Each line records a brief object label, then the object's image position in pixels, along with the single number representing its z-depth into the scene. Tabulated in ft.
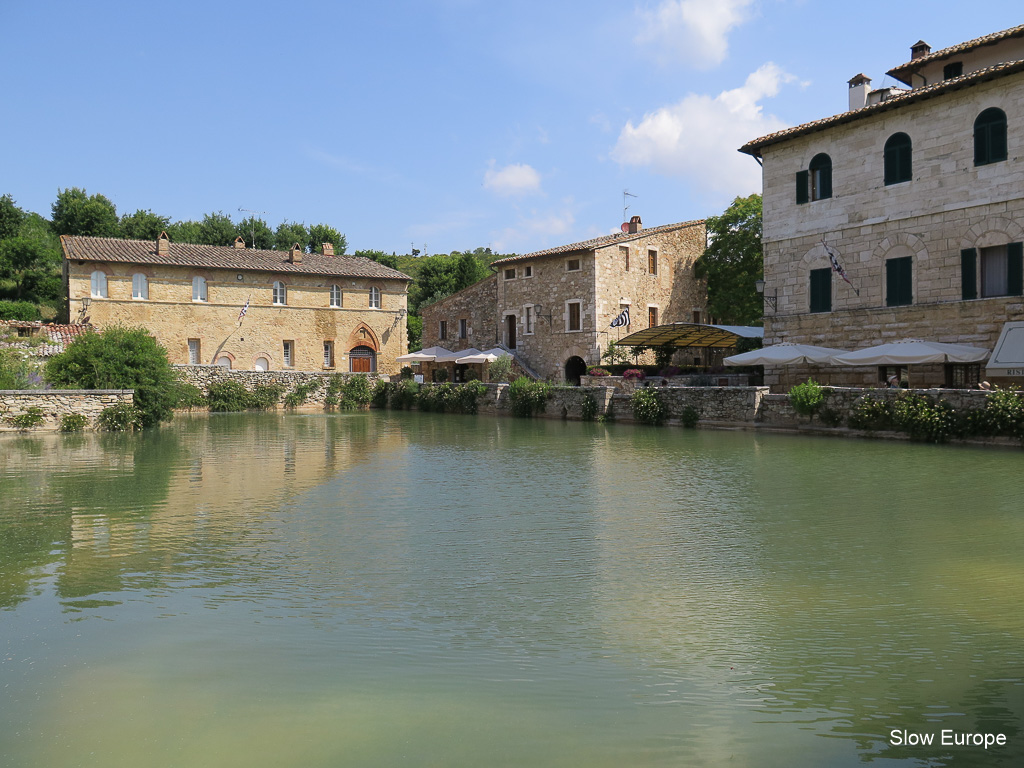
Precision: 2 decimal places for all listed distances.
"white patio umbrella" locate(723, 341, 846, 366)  71.77
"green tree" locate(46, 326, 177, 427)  71.10
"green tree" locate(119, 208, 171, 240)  177.37
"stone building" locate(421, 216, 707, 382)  115.03
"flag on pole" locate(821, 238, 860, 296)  75.10
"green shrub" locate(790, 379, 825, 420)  66.03
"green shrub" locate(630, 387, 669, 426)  80.38
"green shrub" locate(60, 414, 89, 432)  65.98
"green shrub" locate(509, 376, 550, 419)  95.96
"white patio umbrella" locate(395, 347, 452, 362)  127.13
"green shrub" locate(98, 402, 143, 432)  68.03
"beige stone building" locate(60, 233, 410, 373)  120.06
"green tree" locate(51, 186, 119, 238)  176.55
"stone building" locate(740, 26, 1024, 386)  65.00
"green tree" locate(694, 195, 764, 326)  118.21
